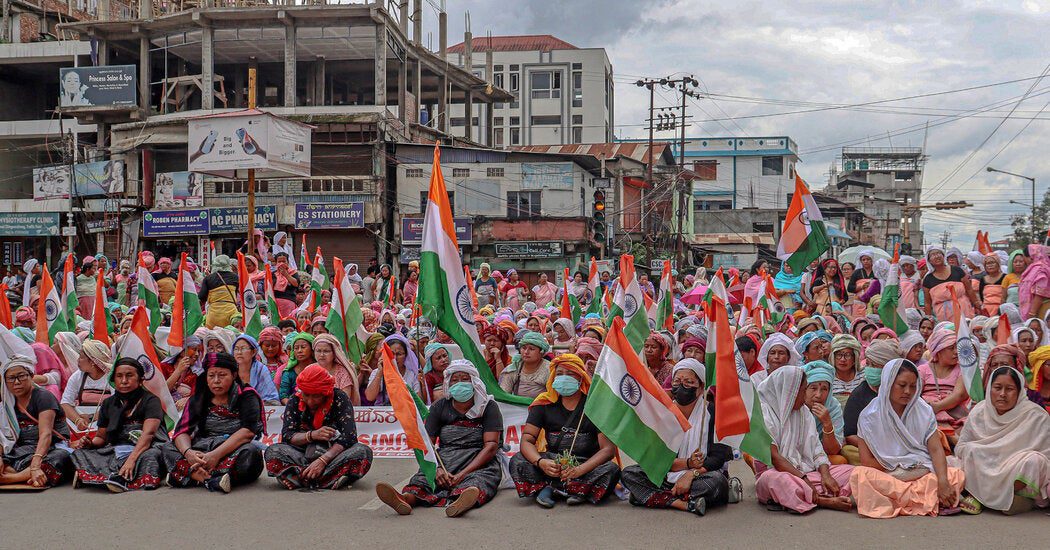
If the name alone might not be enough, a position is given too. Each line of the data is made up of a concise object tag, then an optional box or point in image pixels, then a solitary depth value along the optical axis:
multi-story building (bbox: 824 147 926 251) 74.50
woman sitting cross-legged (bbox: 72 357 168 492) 7.77
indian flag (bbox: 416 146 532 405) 8.07
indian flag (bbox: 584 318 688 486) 6.84
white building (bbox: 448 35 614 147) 65.88
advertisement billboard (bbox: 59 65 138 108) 39.62
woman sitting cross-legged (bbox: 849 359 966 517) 6.70
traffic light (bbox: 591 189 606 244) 18.34
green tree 50.94
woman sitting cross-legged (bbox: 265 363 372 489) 7.67
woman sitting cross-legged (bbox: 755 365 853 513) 6.81
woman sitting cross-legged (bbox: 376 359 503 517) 7.19
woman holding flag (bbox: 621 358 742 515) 6.85
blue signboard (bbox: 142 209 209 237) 37.00
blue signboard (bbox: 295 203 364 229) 36.56
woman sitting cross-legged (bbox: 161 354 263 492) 7.74
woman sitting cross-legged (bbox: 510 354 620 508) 7.11
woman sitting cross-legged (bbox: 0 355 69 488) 7.81
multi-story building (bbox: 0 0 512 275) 37.16
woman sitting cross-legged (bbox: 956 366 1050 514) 6.61
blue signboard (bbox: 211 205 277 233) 36.38
